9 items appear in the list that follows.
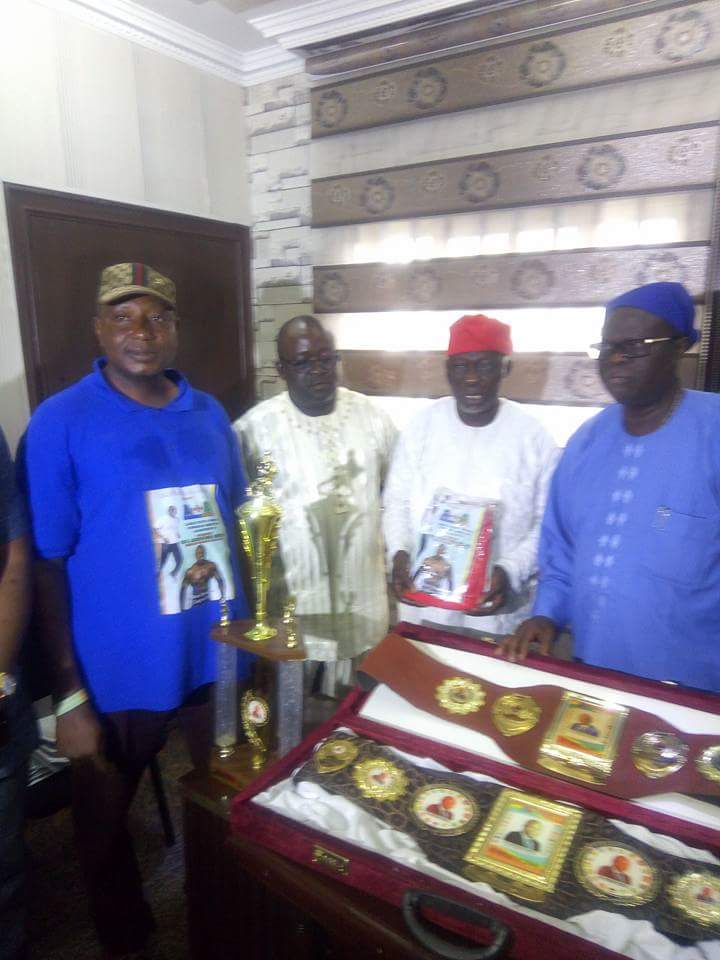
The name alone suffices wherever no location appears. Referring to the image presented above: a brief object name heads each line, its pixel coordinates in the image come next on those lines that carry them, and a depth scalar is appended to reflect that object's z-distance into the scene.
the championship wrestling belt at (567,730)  0.97
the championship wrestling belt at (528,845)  0.79
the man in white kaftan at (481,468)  1.90
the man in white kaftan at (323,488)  2.11
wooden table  0.85
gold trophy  1.36
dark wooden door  2.38
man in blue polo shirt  1.47
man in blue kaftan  1.43
